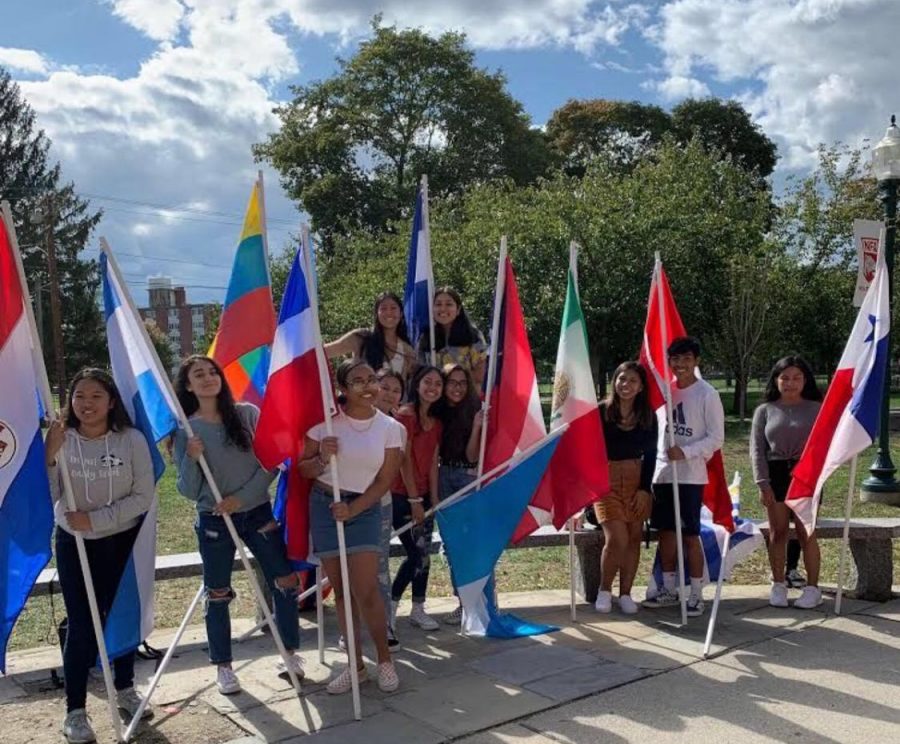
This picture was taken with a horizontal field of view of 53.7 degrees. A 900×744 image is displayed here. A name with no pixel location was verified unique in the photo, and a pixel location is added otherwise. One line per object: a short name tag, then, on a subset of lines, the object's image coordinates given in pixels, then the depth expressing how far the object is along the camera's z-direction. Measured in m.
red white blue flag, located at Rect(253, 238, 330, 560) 4.74
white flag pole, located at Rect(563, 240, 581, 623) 5.92
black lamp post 11.34
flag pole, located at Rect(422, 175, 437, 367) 6.27
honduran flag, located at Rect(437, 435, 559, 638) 5.22
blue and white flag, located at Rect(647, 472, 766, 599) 6.37
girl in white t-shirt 4.77
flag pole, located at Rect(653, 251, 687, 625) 5.85
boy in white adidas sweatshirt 6.01
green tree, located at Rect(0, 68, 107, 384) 41.22
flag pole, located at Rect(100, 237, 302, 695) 4.54
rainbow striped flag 5.47
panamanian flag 5.88
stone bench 6.45
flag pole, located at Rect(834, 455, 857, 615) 5.97
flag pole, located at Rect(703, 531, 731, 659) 5.41
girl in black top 6.05
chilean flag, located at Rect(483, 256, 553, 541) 5.73
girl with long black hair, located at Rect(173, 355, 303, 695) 4.75
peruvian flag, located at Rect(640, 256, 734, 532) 5.98
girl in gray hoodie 4.32
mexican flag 5.68
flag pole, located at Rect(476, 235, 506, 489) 5.73
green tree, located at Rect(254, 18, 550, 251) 36.75
